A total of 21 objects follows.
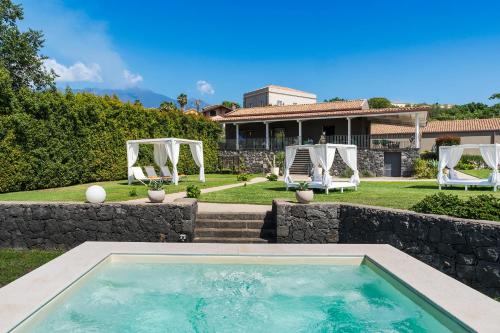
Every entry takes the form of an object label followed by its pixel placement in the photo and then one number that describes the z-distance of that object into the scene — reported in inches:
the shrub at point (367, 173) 952.9
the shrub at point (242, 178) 766.3
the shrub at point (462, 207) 248.7
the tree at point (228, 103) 2649.4
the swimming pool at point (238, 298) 166.9
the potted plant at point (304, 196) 325.8
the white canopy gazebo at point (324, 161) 558.9
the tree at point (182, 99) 2025.1
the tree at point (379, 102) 2679.1
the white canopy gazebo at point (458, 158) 565.6
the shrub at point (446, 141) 1239.5
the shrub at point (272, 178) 783.1
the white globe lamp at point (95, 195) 327.3
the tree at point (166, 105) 1642.0
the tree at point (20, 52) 995.9
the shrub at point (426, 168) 848.5
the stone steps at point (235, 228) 328.8
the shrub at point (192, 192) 424.8
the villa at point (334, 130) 944.9
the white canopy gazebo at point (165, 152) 645.5
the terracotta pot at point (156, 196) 330.2
